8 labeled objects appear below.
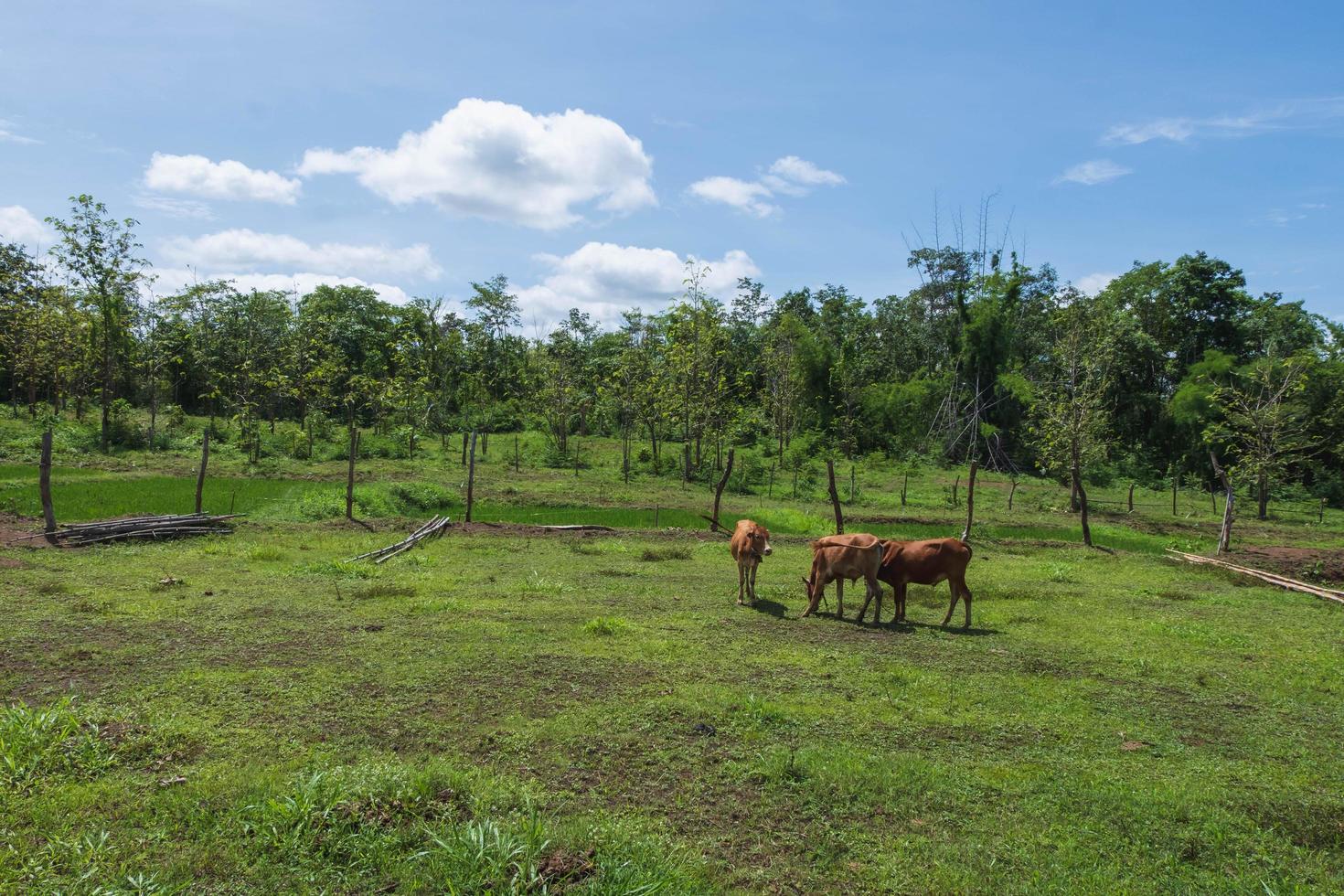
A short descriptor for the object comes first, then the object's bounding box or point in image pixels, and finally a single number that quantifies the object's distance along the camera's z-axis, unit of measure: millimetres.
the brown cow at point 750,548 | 11386
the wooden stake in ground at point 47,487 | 14008
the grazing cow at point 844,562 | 10719
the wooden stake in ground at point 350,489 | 18234
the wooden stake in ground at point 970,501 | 18672
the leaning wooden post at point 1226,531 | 18156
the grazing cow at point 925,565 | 10805
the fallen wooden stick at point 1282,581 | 13445
